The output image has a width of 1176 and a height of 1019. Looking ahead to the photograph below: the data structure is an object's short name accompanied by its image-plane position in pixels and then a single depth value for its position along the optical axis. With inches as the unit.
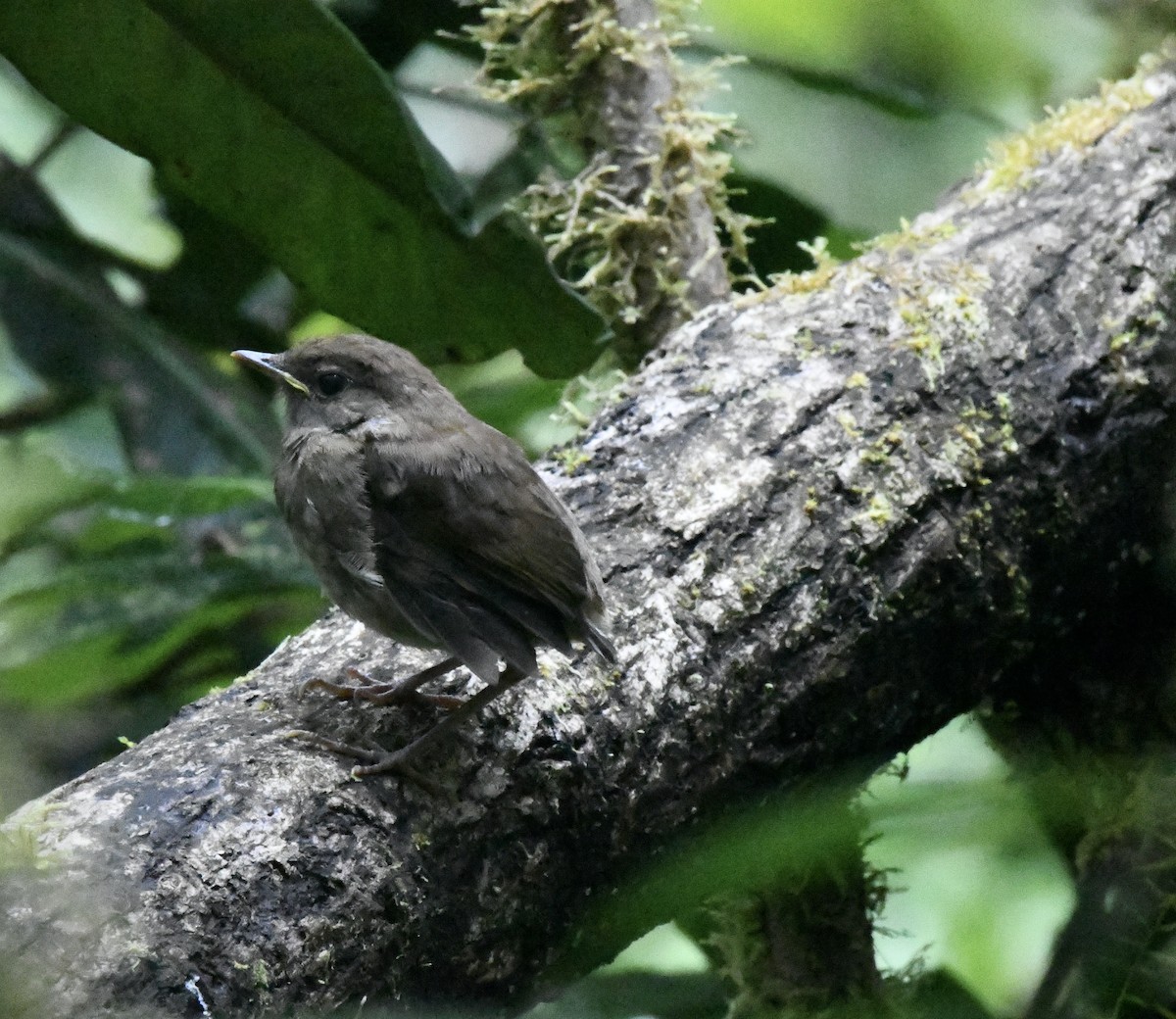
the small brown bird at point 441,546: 163.5
